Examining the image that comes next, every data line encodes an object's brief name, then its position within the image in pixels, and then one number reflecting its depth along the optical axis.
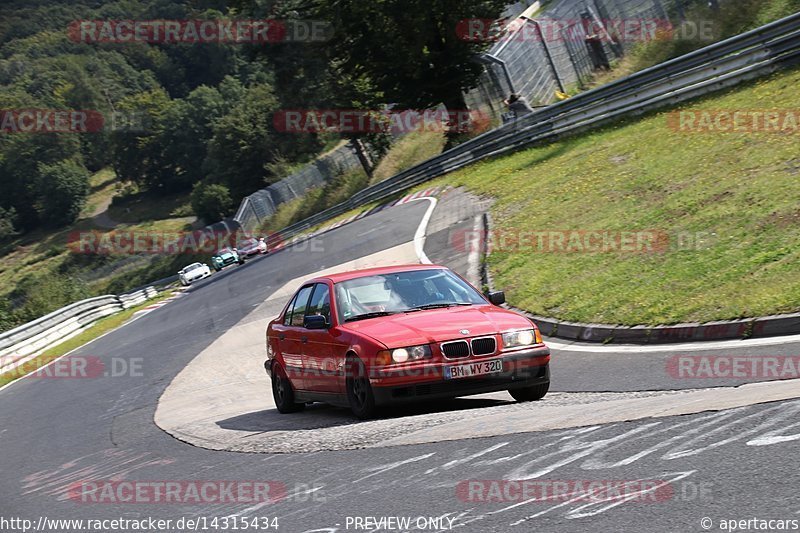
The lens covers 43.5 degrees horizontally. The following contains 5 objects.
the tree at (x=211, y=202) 98.50
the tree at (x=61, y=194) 134.88
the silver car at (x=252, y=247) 55.72
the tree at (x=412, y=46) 38.38
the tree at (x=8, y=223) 132.75
